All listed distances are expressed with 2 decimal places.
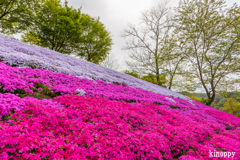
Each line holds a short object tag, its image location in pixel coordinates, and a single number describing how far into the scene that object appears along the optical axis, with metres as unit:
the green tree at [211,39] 16.58
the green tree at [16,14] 23.61
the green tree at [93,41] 34.66
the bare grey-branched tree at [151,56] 30.16
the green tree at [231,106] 37.39
